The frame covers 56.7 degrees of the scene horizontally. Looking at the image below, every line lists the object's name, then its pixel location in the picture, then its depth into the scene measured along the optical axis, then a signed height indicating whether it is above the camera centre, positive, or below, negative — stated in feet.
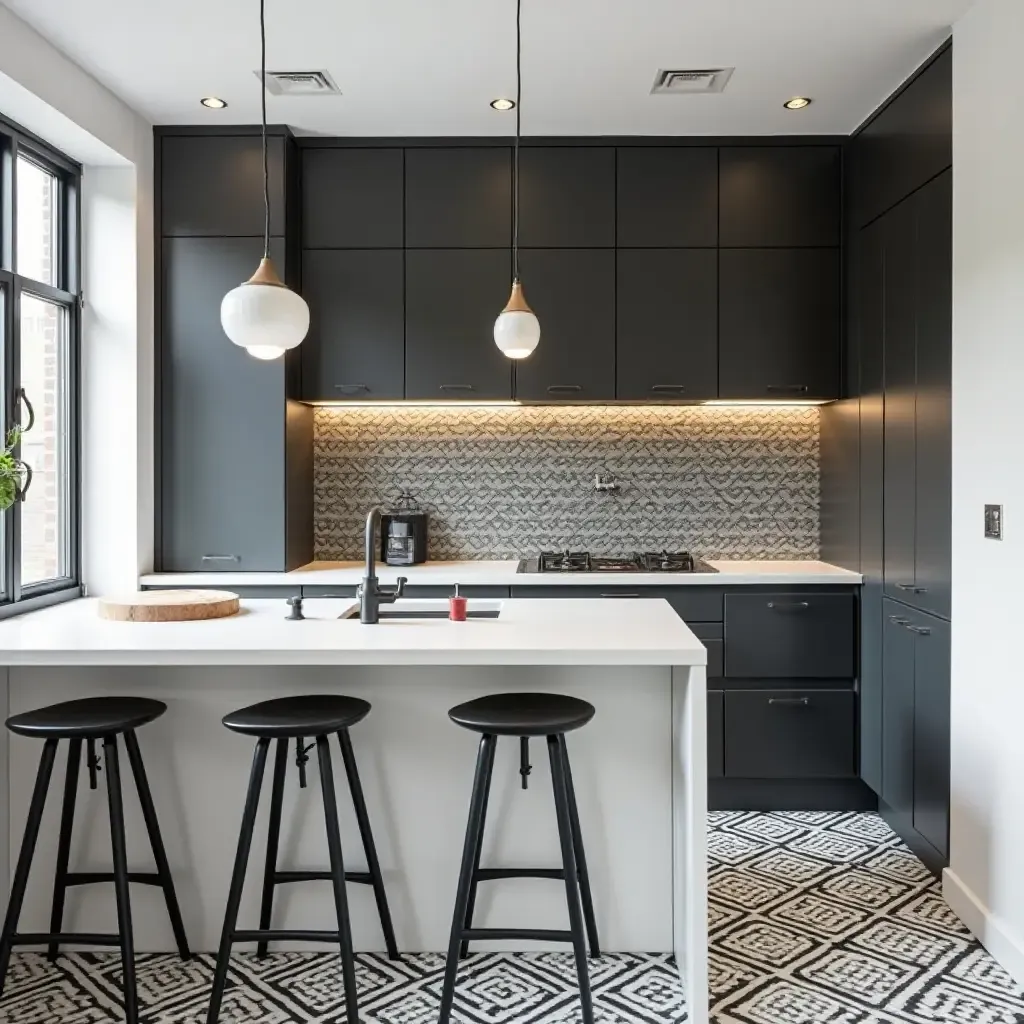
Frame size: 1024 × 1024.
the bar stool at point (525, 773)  7.36 -2.31
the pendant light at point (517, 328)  8.91 +1.57
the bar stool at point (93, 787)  7.58 -2.61
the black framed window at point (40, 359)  10.96 +1.69
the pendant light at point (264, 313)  7.82 +1.51
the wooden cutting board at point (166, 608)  9.00 -1.08
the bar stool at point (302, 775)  7.48 -2.36
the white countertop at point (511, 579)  12.70 -1.13
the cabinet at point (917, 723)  10.11 -2.62
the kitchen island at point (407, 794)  8.68 -2.75
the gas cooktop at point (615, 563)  13.38 -1.01
